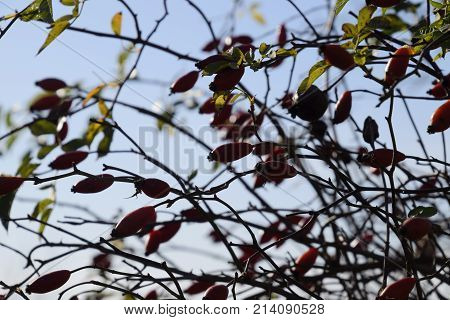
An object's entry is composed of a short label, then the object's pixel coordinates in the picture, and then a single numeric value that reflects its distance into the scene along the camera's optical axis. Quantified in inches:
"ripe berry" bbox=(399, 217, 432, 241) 21.1
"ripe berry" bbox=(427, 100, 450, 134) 22.3
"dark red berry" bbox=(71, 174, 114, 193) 22.2
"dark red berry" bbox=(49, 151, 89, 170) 25.2
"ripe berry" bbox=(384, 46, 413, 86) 21.7
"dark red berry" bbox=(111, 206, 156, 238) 22.5
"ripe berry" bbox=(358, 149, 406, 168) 22.1
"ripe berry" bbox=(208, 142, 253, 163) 22.5
